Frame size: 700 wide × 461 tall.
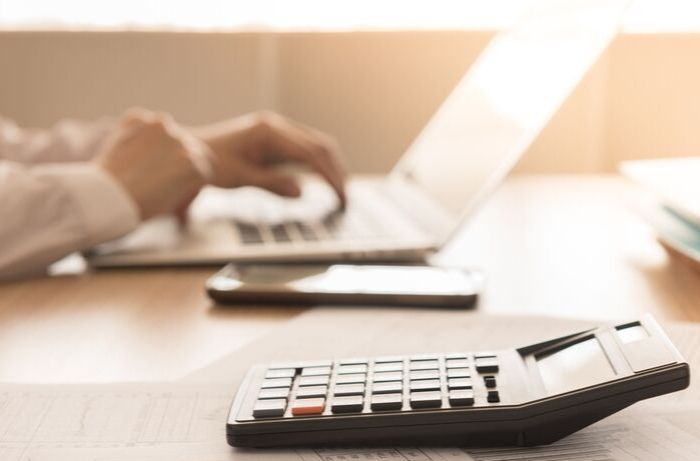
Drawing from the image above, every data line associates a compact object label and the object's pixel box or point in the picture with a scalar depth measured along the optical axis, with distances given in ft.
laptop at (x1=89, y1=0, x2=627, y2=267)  2.94
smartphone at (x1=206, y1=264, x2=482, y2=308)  2.74
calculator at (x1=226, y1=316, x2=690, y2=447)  2.10
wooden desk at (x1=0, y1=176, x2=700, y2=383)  2.49
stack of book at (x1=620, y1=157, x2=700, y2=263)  2.95
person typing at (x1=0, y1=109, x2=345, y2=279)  3.02
